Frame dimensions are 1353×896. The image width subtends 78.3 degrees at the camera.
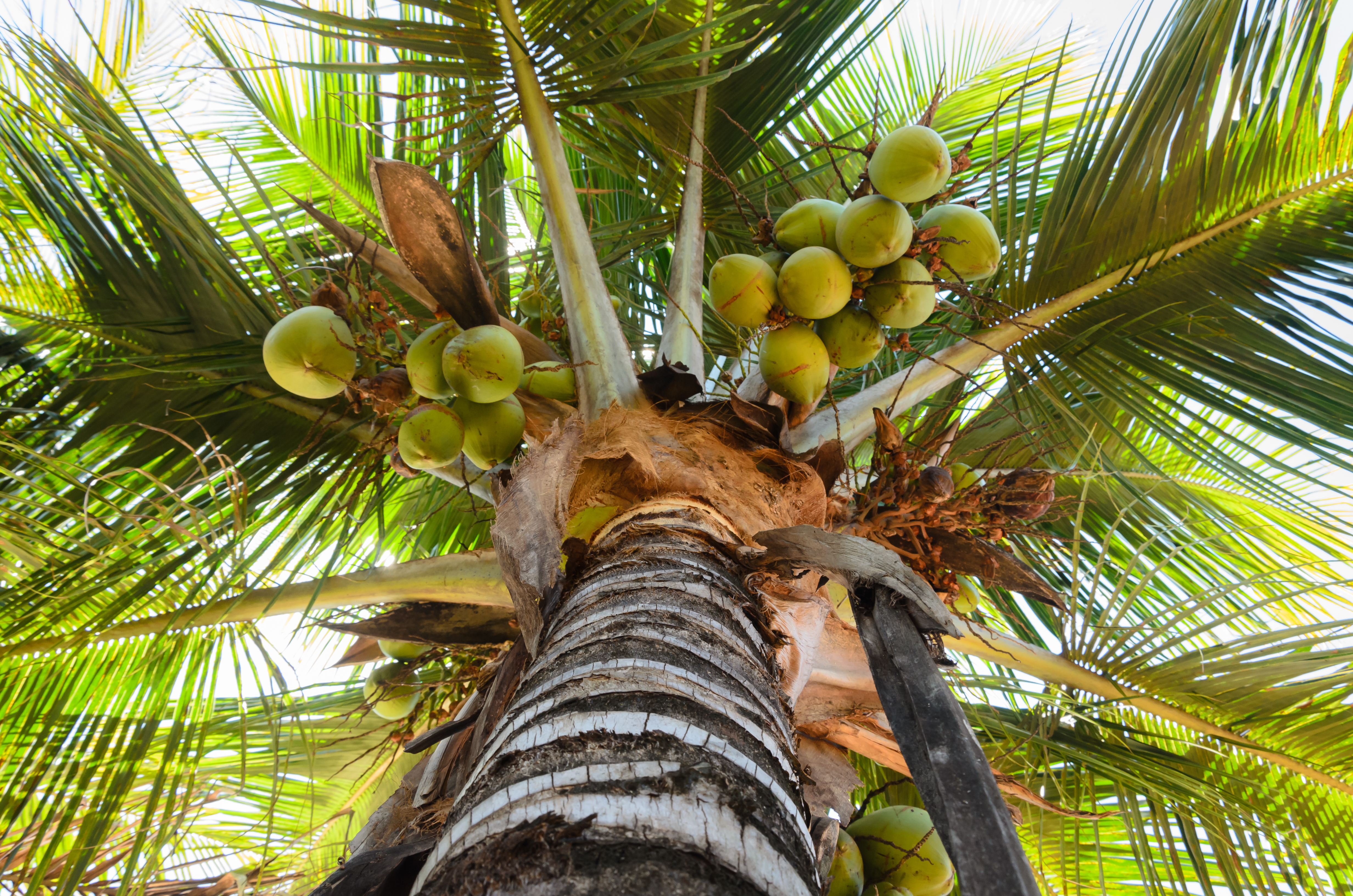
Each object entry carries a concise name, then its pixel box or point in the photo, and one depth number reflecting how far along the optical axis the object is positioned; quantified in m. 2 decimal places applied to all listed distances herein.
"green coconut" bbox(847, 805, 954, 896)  1.67
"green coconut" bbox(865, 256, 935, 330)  1.70
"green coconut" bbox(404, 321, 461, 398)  1.52
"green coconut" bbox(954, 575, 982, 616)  1.97
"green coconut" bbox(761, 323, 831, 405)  1.68
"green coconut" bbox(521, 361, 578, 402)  1.72
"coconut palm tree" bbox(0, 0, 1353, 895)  1.38
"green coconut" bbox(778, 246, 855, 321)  1.63
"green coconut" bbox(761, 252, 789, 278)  1.79
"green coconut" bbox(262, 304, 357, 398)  1.53
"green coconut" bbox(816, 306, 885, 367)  1.78
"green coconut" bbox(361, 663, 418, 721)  2.17
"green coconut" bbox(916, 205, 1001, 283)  1.69
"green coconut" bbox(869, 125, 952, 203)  1.58
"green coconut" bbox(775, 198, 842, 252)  1.75
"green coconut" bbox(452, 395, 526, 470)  1.58
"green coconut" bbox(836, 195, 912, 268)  1.59
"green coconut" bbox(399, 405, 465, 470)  1.52
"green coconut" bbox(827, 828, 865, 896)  1.60
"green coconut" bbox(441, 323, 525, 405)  1.42
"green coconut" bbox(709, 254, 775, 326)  1.68
